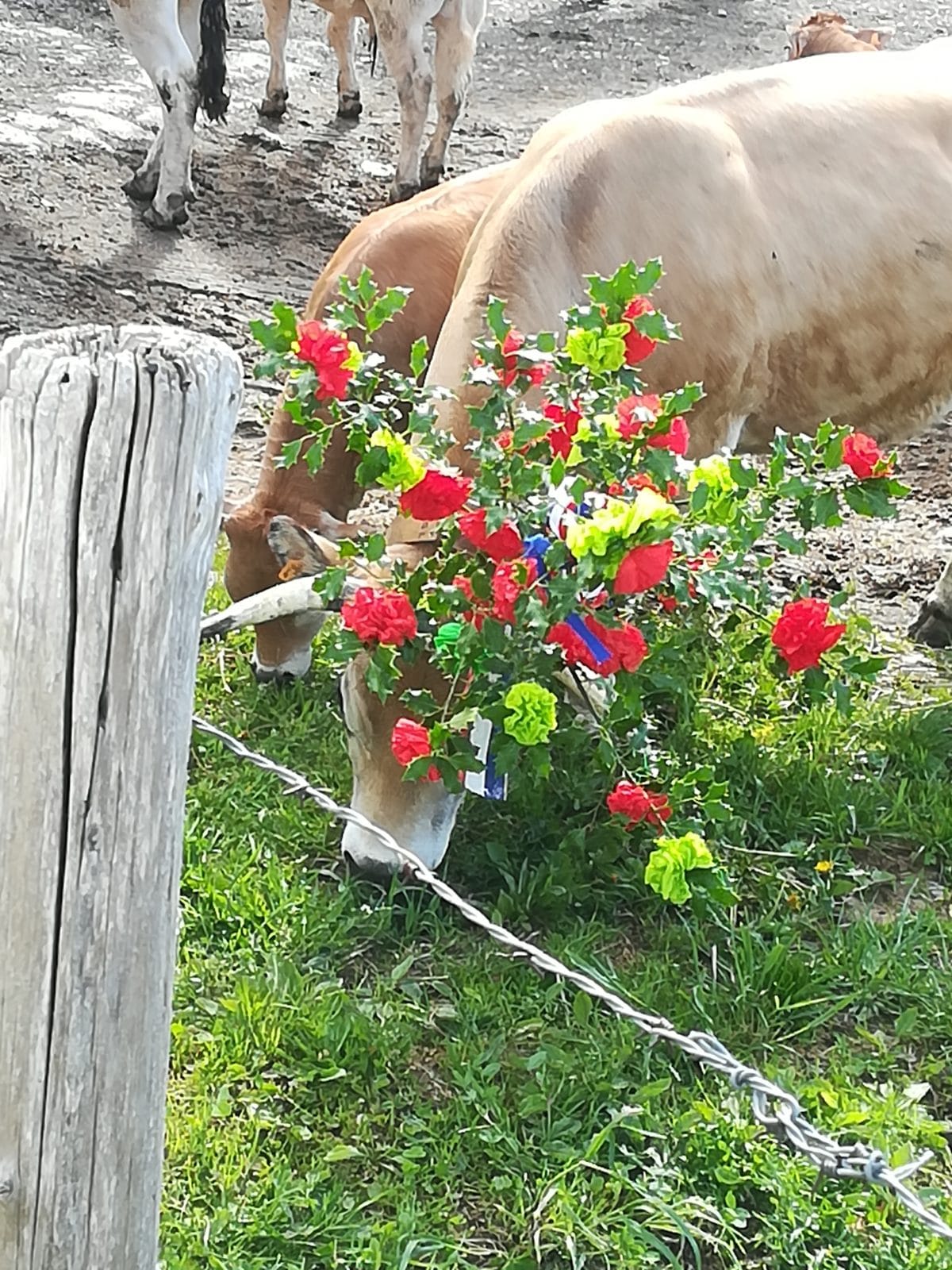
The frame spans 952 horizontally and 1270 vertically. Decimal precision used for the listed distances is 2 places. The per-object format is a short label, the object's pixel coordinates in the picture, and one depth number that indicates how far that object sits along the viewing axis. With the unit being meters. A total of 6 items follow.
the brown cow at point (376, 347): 3.80
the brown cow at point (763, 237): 3.31
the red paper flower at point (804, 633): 2.68
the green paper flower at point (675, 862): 2.63
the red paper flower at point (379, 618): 2.58
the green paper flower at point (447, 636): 2.63
